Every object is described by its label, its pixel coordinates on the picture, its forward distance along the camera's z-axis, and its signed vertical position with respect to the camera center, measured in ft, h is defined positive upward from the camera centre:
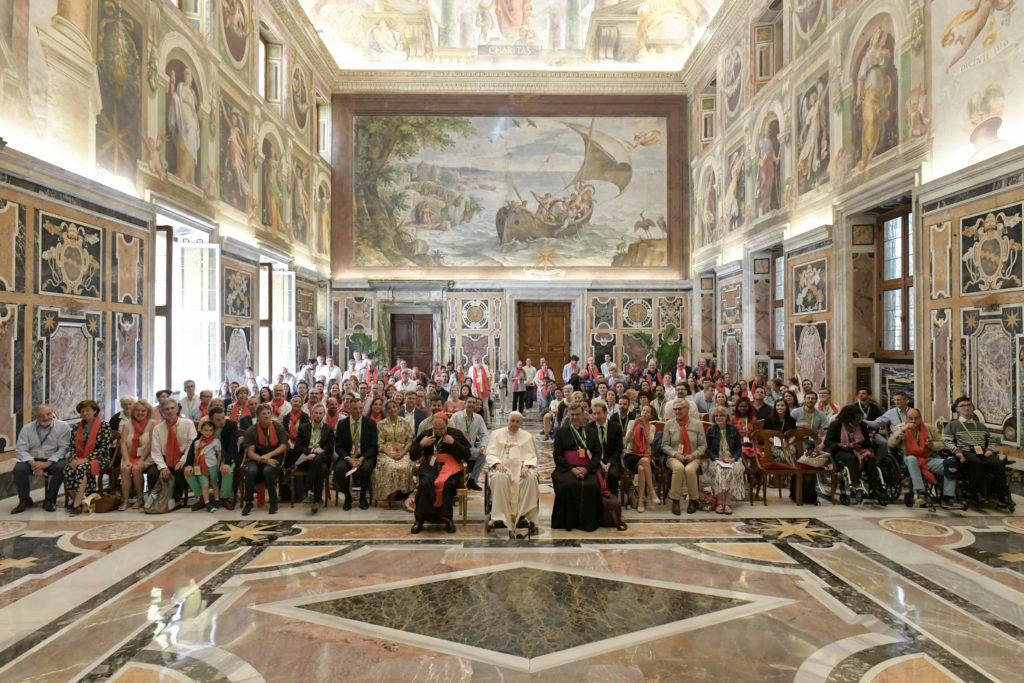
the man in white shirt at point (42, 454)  20.83 -3.87
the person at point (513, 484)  19.04 -4.60
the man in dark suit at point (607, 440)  20.76 -3.44
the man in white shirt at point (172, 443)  21.76 -3.66
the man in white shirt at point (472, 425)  23.86 -3.27
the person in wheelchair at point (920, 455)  21.61 -4.31
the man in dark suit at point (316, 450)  22.20 -4.03
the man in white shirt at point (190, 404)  28.37 -2.77
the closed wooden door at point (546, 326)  65.05 +2.27
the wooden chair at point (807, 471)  22.50 -4.95
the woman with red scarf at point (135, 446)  21.70 -3.73
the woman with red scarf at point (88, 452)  21.31 -3.93
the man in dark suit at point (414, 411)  25.29 -2.83
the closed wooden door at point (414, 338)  65.31 +1.02
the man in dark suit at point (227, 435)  22.43 -3.42
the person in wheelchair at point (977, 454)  20.83 -4.03
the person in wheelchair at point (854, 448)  22.36 -4.13
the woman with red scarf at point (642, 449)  22.39 -4.09
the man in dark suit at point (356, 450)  22.24 -4.05
